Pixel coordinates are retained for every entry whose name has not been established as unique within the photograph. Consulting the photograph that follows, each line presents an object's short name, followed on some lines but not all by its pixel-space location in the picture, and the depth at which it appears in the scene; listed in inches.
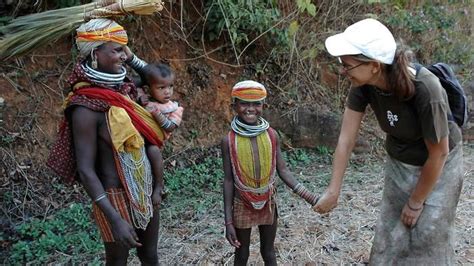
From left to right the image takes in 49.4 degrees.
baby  106.2
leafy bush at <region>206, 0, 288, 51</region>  202.4
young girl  114.1
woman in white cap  93.0
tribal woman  97.0
